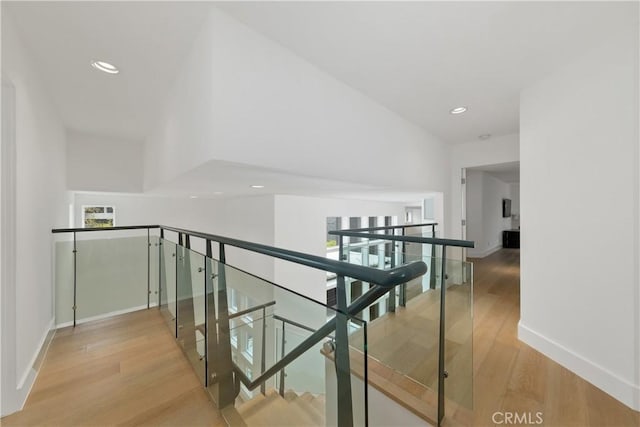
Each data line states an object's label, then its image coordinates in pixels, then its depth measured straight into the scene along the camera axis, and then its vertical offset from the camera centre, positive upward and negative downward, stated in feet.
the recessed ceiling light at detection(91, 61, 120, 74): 6.30 +4.00
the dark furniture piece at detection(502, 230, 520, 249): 26.27 -2.81
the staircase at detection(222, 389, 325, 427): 3.41 -3.23
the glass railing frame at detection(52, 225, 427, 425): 2.56 -0.91
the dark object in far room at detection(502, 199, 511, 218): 28.19 +0.70
